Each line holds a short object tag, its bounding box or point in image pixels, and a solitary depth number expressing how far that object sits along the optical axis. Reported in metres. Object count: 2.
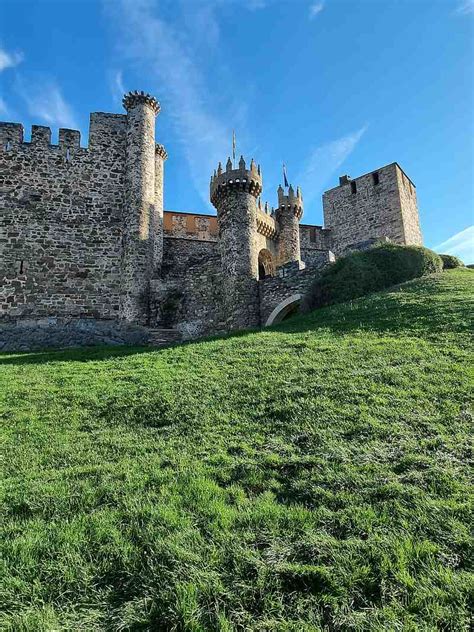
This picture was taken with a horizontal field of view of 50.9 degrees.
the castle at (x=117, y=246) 19.69
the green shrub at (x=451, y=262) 20.22
